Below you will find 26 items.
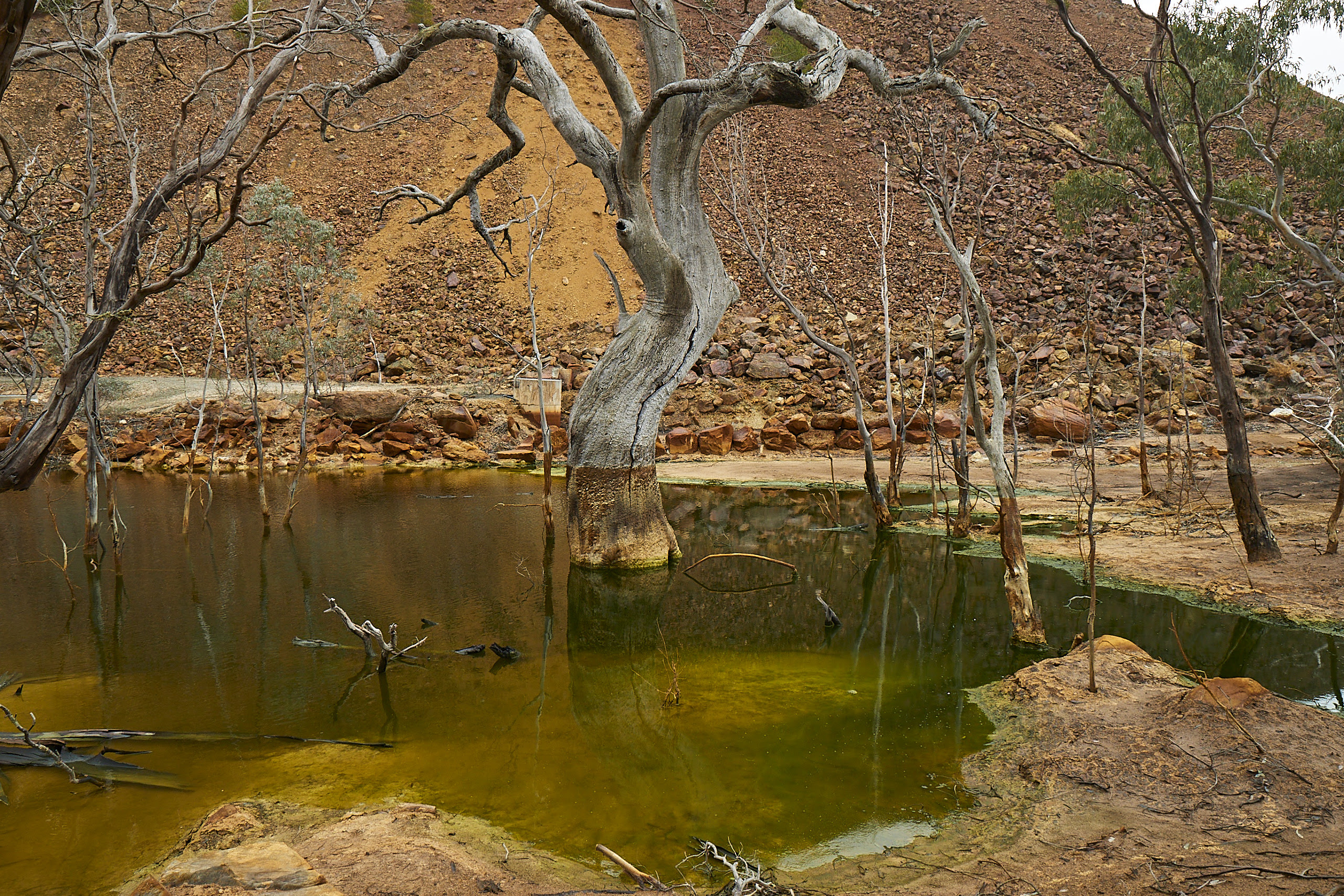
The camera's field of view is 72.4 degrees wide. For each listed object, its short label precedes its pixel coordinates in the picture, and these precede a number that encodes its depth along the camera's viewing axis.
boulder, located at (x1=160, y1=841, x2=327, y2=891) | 2.85
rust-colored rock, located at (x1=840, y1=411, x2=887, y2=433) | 18.64
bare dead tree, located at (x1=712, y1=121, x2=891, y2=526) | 10.46
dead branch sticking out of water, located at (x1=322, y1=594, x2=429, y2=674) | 5.69
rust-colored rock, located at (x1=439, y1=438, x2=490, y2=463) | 17.70
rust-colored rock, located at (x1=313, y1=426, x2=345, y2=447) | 17.72
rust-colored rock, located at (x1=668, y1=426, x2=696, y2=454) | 18.66
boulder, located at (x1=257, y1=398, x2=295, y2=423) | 17.91
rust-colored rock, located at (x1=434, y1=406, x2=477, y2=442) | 18.53
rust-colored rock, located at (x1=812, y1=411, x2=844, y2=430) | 18.83
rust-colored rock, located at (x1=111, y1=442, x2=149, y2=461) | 16.81
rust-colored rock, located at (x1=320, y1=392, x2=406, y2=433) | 18.38
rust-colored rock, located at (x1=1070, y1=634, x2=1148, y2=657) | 5.58
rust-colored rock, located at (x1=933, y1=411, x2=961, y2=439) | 17.84
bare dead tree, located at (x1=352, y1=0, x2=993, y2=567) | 8.22
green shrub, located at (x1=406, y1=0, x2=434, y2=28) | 35.75
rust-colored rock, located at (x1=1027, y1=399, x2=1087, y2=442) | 17.61
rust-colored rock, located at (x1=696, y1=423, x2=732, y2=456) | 18.38
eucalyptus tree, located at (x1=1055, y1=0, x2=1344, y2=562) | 6.85
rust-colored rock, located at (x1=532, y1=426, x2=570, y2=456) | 18.73
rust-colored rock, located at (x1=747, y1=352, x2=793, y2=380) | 21.42
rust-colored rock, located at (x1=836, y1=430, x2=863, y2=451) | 18.88
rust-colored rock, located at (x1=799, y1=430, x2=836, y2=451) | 18.69
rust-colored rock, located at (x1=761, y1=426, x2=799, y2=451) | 18.59
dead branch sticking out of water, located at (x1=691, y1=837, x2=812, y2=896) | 2.98
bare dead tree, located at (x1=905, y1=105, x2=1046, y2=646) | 6.18
